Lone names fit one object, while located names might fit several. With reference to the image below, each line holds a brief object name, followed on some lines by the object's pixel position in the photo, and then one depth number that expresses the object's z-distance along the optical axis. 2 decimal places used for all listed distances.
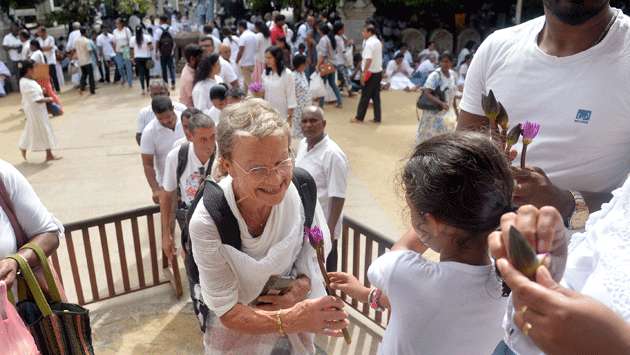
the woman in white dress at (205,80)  5.59
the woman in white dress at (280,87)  6.74
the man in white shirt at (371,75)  9.28
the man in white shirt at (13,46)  12.77
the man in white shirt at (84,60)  11.81
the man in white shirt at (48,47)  12.05
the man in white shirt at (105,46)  12.70
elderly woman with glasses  1.71
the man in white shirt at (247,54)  10.87
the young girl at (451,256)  1.24
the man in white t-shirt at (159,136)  4.28
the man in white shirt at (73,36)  12.41
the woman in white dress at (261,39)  11.07
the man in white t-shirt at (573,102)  1.48
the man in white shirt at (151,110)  4.97
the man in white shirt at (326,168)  3.60
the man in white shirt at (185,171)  3.35
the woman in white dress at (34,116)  7.28
